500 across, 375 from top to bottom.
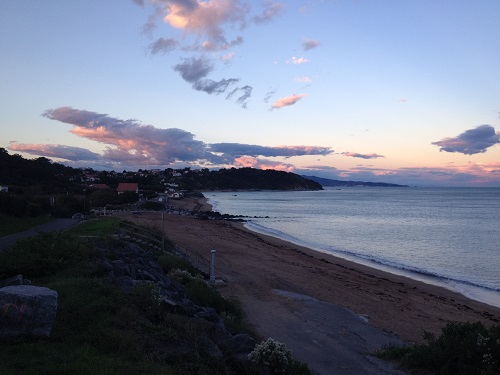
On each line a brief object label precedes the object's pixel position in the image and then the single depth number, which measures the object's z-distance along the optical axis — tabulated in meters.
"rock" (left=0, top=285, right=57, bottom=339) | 6.09
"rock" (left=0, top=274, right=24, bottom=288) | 7.91
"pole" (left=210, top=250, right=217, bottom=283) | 16.48
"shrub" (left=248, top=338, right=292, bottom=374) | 6.95
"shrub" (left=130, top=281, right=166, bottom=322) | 7.91
